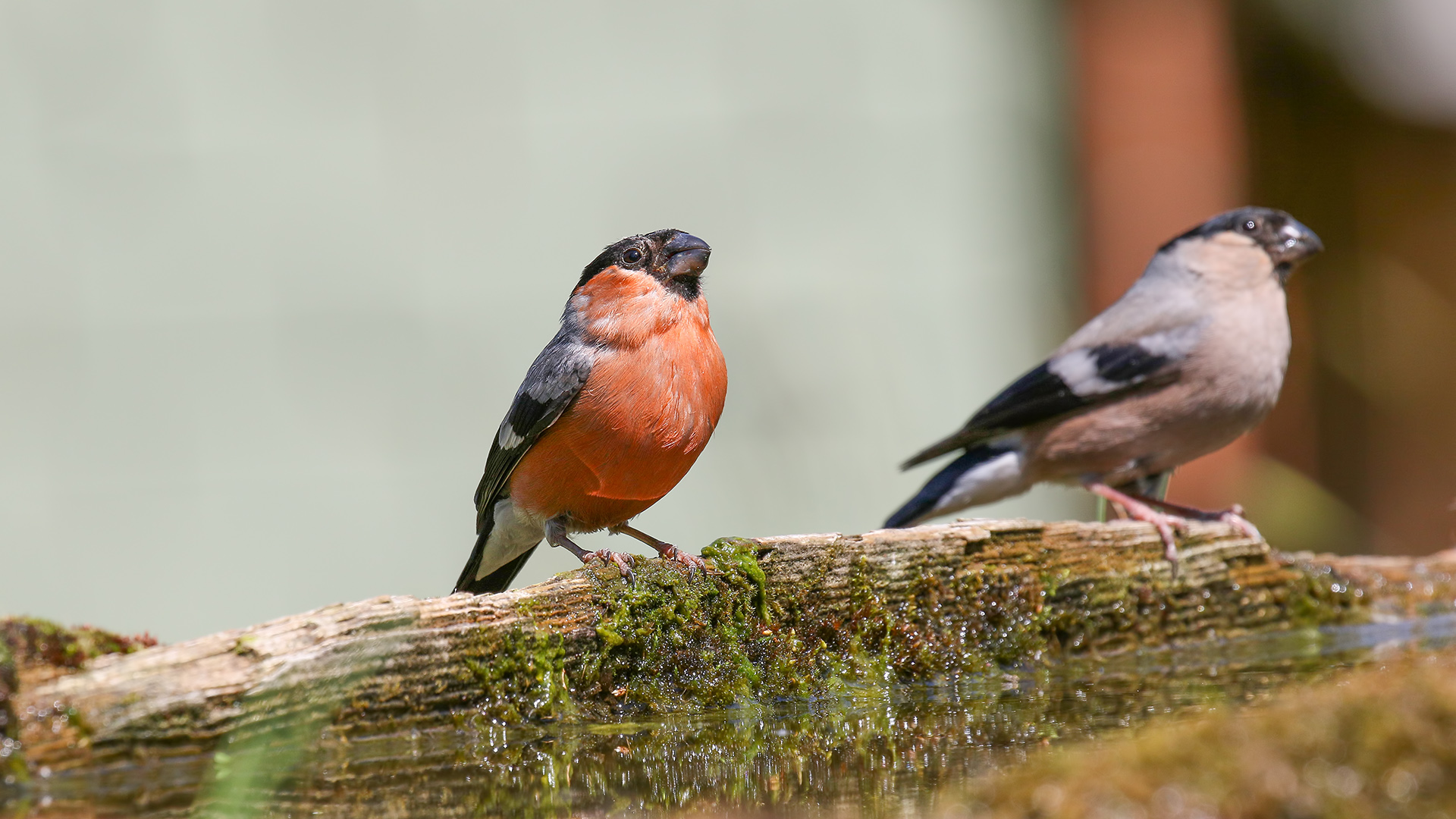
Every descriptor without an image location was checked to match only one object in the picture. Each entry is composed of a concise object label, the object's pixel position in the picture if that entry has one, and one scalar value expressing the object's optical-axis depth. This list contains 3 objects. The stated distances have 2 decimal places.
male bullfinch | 6.35
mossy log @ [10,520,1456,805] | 3.98
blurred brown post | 11.70
